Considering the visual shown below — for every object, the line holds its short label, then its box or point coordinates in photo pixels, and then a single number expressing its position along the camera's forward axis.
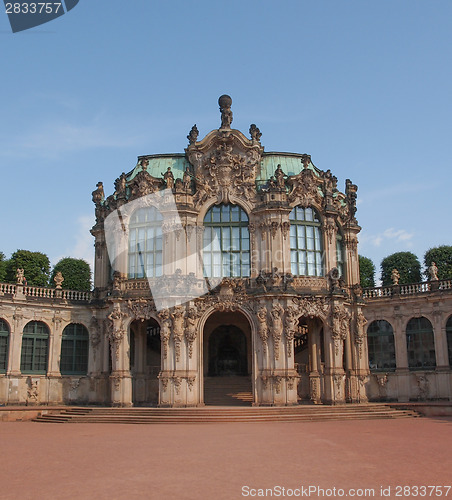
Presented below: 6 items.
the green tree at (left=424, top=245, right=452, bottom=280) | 54.62
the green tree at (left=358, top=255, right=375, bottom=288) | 61.25
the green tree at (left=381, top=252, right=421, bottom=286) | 57.66
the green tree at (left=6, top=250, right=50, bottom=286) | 54.22
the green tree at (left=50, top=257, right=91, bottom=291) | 57.87
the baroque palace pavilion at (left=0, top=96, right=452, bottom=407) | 37.69
